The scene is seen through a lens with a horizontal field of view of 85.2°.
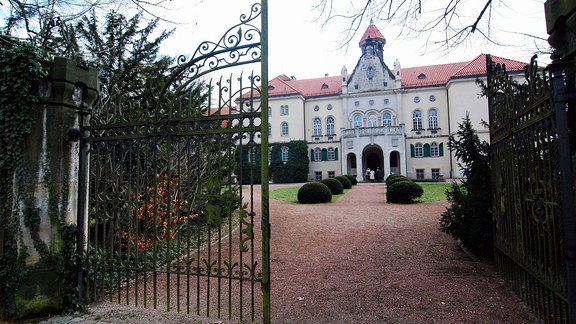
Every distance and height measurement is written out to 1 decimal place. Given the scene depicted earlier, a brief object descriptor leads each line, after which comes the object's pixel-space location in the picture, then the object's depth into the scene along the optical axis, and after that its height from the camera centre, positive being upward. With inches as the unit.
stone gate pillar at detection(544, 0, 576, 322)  89.5 +10.1
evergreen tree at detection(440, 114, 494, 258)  193.5 -18.5
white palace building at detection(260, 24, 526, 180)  1272.1 +263.4
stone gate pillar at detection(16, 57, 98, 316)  129.2 -3.2
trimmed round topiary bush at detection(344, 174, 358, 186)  1066.1 -19.8
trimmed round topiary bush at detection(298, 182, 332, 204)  549.0 -33.5
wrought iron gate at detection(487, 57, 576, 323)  90.4 -5.7
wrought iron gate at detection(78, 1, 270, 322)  119.6 +1.7
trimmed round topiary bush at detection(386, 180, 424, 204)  499.5 -30.3
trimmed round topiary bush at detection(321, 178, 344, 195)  709.3 -25.9
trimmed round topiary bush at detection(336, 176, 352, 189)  877.8 -21.6
